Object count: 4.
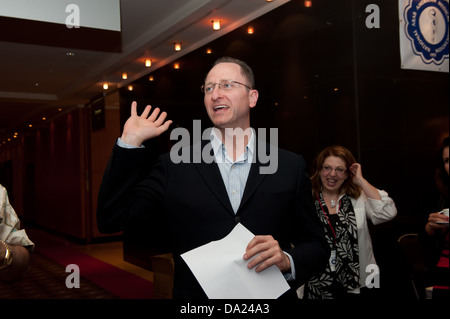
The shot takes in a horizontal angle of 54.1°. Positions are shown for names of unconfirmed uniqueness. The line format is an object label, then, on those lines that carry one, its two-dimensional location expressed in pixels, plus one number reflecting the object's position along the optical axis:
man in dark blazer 1.25
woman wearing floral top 2.58
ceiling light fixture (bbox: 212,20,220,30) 4.69
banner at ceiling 3.15
